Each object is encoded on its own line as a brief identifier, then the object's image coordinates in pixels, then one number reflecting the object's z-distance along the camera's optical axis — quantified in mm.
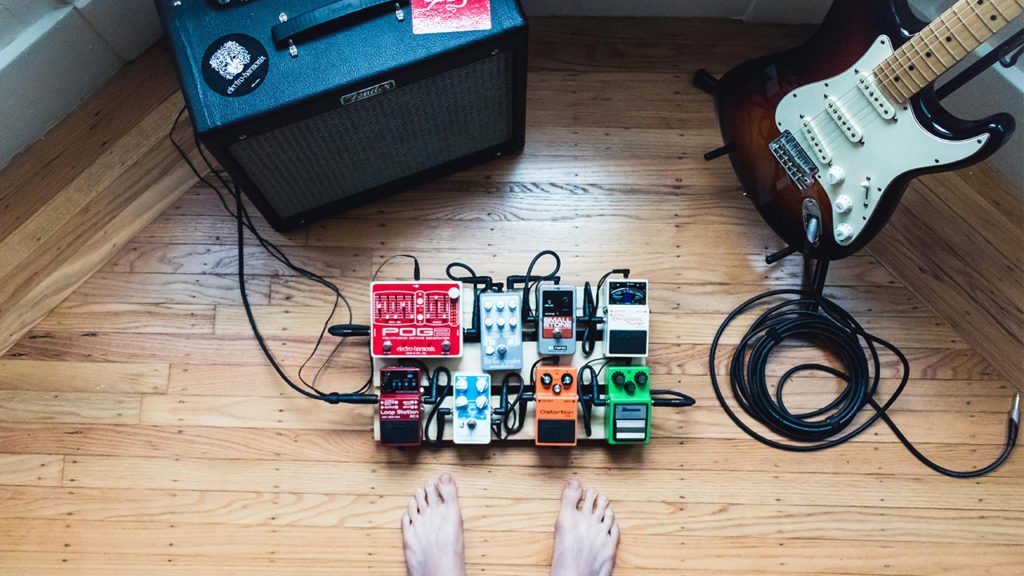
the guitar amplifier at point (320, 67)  1227
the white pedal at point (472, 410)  1452
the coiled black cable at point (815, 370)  1531
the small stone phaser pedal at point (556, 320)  1448
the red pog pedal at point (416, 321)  1442
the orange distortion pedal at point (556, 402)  1441
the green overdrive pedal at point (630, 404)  1445
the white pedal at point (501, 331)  1456
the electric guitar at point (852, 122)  1208
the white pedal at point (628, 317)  1453
